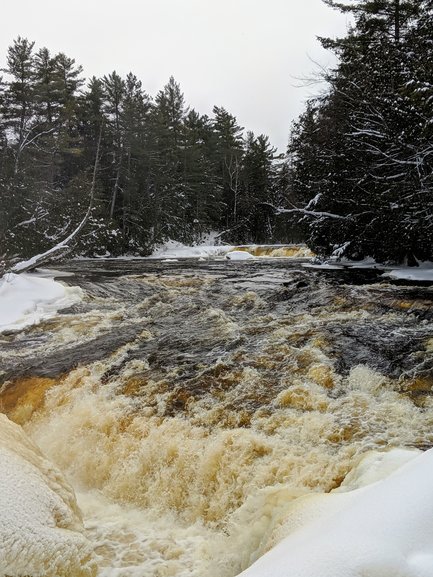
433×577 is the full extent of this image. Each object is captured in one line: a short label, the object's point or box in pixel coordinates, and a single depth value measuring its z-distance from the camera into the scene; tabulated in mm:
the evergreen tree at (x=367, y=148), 11711
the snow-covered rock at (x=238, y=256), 23688
